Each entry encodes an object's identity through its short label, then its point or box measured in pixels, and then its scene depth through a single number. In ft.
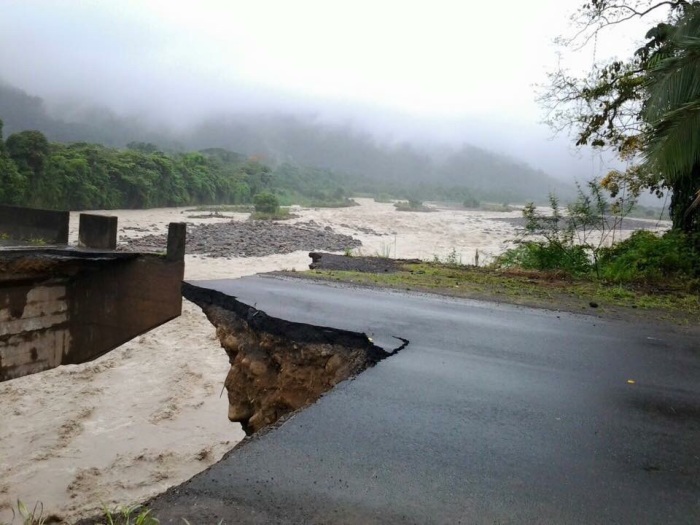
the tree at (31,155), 102.53
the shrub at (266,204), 173.17
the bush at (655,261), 35.17
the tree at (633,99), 36.37
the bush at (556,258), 40.16
